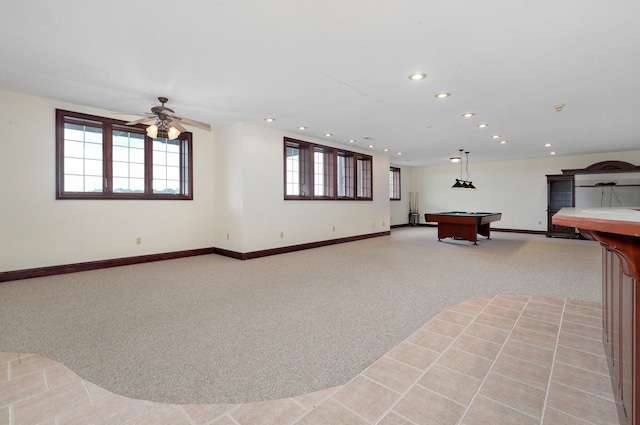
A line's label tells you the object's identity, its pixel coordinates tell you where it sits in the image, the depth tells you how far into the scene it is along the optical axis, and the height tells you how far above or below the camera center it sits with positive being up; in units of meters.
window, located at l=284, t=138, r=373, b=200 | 6.55 +0.95
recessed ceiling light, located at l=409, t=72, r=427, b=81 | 3.31 +1.52
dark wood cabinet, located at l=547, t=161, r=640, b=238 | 7.76 +0.70
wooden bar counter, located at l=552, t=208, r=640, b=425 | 1.01 -0.43
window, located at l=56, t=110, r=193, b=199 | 4.42 +0.85
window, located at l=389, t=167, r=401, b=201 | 11.33 +1.07
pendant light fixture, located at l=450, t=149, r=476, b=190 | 7.97 +0.74
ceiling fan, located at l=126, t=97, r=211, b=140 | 3.88 +1.23
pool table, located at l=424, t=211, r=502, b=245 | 6.66 -0.29
